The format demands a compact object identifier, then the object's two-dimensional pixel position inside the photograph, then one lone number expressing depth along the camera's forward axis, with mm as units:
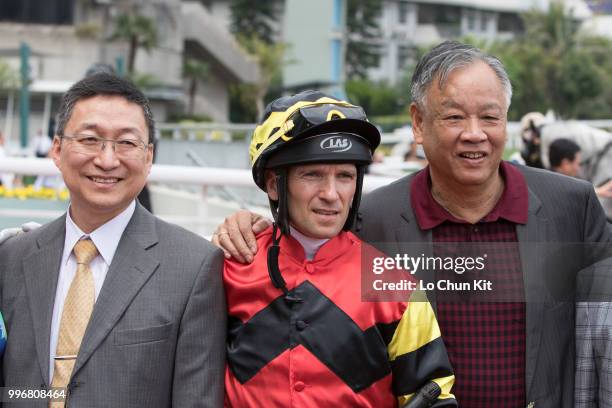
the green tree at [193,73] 39062
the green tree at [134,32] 35188
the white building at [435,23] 55938
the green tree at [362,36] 52781
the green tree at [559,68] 45250
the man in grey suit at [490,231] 2188
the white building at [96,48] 32031
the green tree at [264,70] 42375
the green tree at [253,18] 52375
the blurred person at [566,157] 5043
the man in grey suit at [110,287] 1987
